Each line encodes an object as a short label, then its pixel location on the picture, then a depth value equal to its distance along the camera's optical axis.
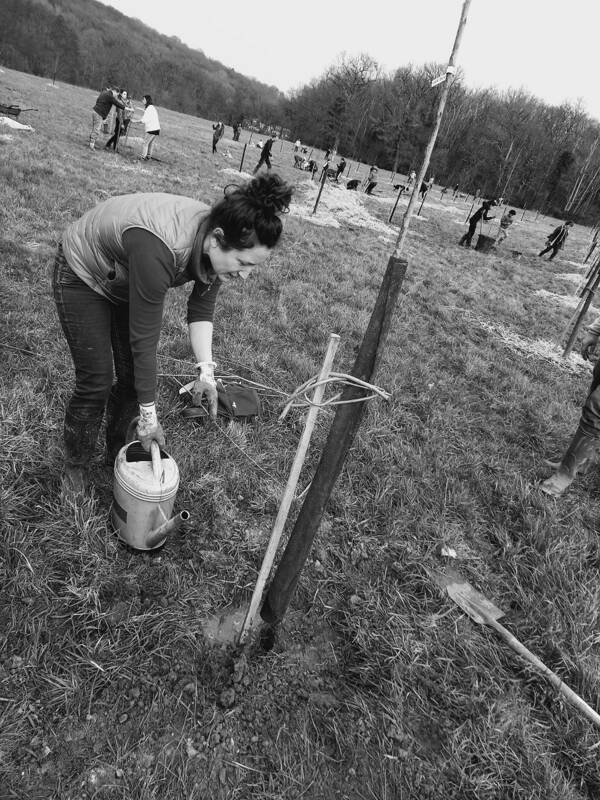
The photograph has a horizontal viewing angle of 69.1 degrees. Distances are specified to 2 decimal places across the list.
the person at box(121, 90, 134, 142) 12.86
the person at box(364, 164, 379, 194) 20.68
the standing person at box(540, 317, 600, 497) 3.12
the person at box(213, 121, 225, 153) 18.14
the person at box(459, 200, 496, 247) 13.06
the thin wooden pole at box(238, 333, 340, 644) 1.39
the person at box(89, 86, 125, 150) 10.56
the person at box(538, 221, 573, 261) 15.16
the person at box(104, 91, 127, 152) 11.67
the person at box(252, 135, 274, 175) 15.04
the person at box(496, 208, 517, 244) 14.88
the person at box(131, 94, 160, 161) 11.11
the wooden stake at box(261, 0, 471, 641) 1.29
